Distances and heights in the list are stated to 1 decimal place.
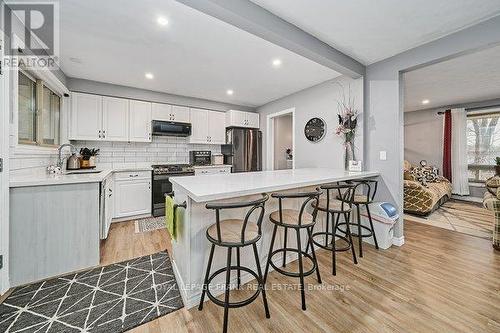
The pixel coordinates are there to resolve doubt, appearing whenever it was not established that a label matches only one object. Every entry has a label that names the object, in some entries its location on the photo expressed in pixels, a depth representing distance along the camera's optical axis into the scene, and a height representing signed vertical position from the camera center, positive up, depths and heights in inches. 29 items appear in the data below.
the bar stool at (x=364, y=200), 94.7 -16.7
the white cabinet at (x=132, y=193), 135.7 -19.4
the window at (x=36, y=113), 89.2 +27.3
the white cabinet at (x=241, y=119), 187.9 +45.9
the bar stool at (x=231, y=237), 51.4 -19.9
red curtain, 207.3 +20.5
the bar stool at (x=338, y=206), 79.6 -16.9
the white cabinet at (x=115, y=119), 142.4 +34.3
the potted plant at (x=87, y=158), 129.6 +5.2
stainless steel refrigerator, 189.0 +16.8
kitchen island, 59.9 -17.5
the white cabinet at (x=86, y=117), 133.0 +33.4
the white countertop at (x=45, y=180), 70.2 -5.4
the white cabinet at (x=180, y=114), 166.9 +44.4
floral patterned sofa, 149.0 -19.8
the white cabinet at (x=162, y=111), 159.2 +44.1
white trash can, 101.2 -27.7
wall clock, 142.2 +27.2
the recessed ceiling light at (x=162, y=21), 76.0 +56.2
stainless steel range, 146.8 -14.8
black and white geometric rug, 56.6 -44.2
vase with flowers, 120.1 +25.4
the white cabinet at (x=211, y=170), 166.6 -3.4
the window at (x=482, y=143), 193.3 +23.4
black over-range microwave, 156.6 +30.6
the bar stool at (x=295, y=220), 61.0 -18.3
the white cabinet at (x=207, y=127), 177.2 +36.3
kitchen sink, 115.8 -3.7
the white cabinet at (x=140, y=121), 151.5 +34.4
